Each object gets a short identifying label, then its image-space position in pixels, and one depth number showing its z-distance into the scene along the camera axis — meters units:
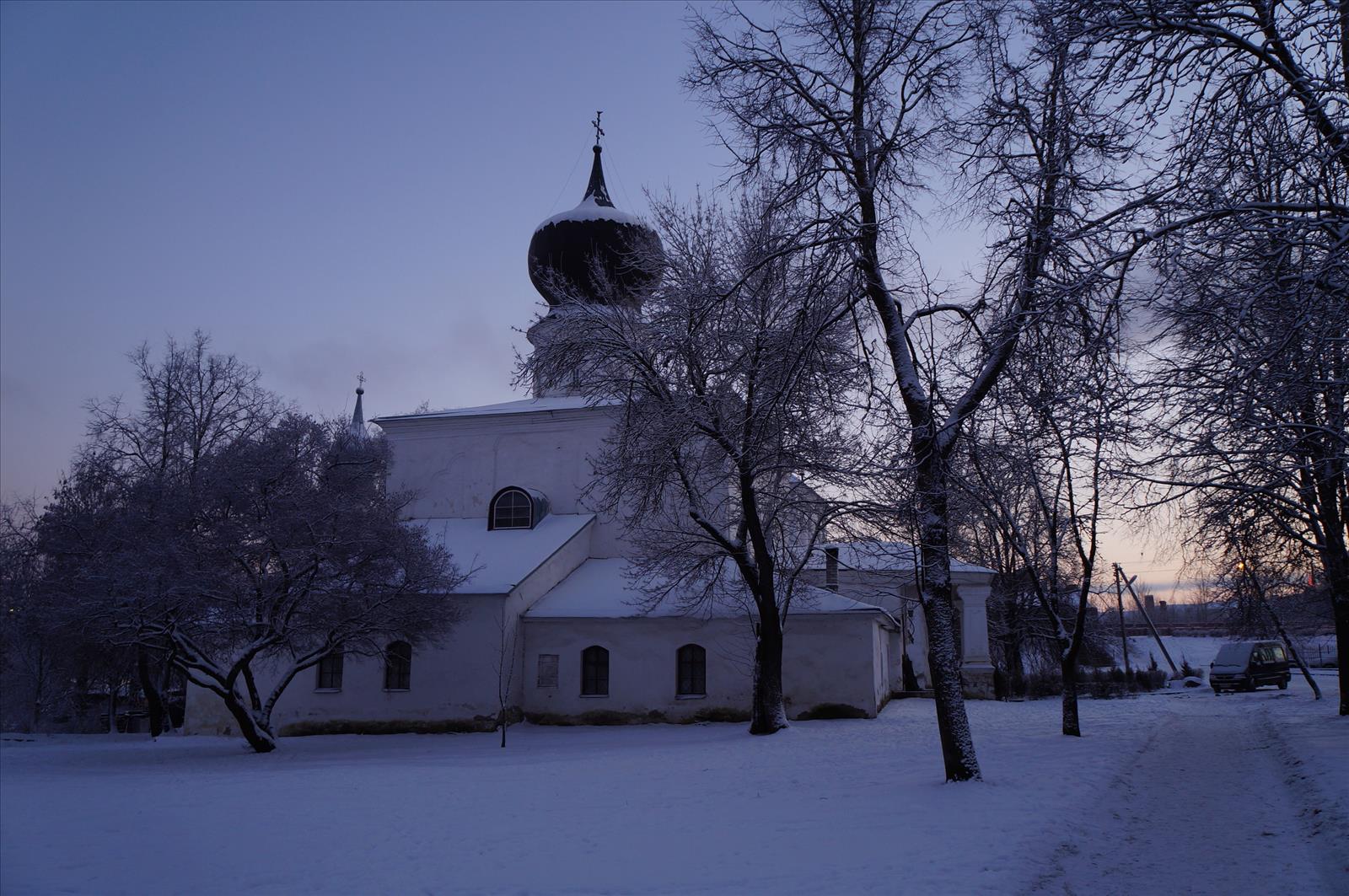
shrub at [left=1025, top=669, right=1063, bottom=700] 31.33
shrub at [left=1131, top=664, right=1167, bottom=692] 35.50
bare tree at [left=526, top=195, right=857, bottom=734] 11.44
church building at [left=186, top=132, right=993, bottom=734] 21.97
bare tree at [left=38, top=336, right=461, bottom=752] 16.89
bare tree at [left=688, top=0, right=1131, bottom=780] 10.76
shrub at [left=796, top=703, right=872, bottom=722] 21.56
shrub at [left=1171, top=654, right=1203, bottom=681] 38.97
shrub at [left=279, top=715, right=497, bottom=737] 21.83
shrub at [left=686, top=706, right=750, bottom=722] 21.95
